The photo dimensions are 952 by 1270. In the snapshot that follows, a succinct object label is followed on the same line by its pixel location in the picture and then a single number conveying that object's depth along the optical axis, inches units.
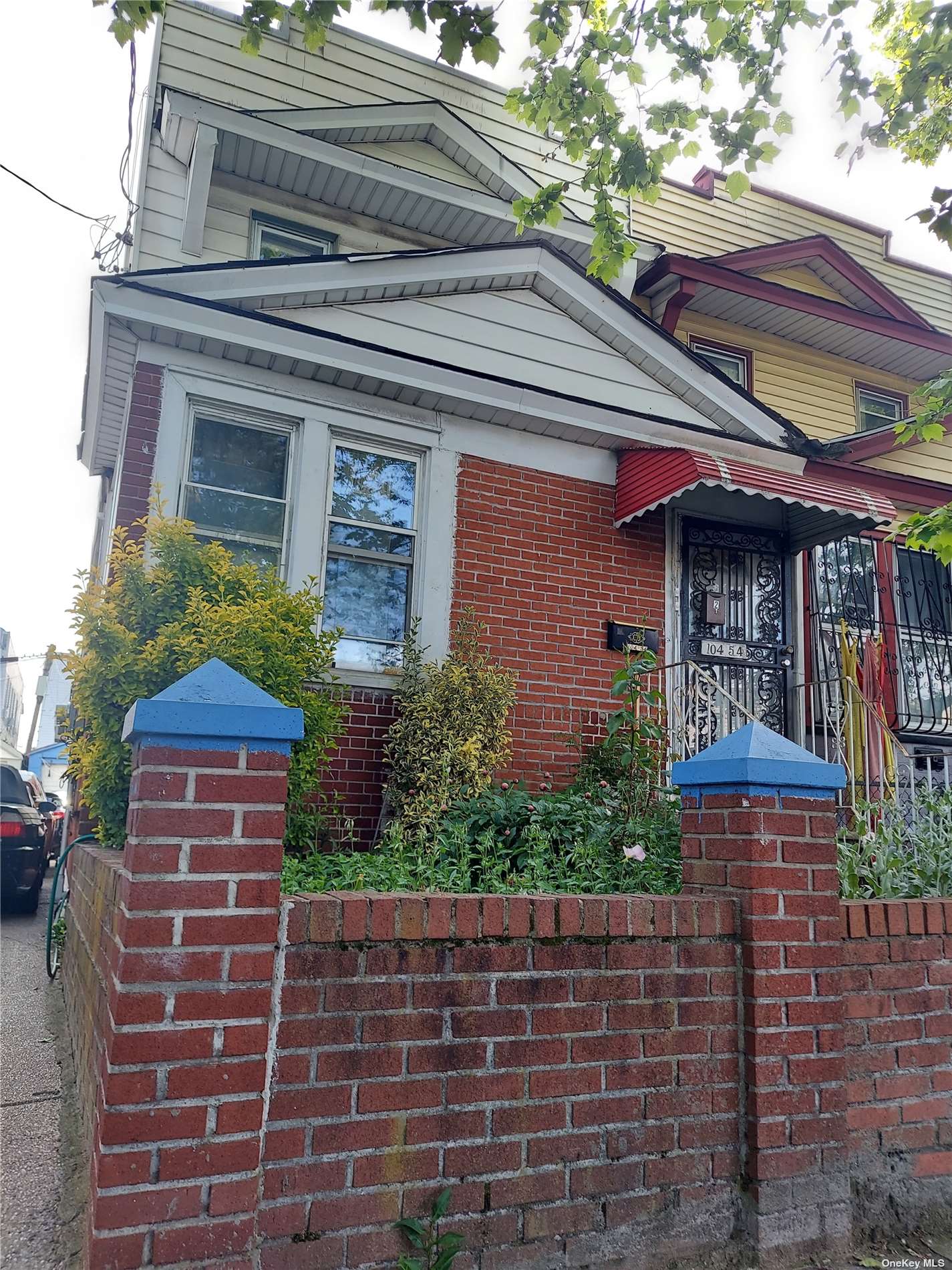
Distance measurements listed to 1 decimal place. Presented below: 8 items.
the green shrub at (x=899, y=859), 149.3
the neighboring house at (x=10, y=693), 1275.8
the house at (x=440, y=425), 233.5
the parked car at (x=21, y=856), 364.8
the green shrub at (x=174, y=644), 168.6
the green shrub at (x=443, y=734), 207.0
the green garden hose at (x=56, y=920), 229.1
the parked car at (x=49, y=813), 628.3
